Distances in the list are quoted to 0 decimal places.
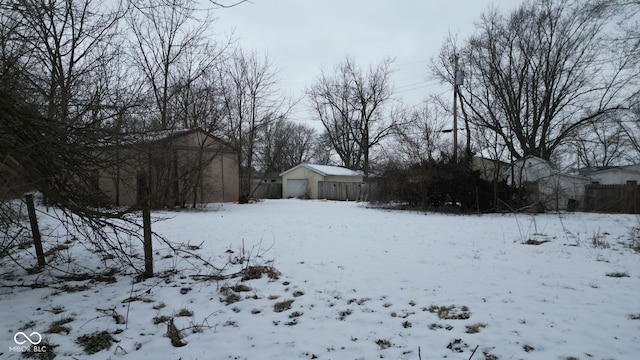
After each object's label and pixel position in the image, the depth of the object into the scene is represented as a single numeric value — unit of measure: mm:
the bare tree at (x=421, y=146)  16312
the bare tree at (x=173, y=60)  16658
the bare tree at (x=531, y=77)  21172
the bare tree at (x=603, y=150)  21595
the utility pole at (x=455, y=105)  17672
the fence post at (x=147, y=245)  4816
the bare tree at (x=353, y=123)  37781
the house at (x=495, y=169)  14320
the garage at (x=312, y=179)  30891
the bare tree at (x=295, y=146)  48147
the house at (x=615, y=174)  23547
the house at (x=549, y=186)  14645
